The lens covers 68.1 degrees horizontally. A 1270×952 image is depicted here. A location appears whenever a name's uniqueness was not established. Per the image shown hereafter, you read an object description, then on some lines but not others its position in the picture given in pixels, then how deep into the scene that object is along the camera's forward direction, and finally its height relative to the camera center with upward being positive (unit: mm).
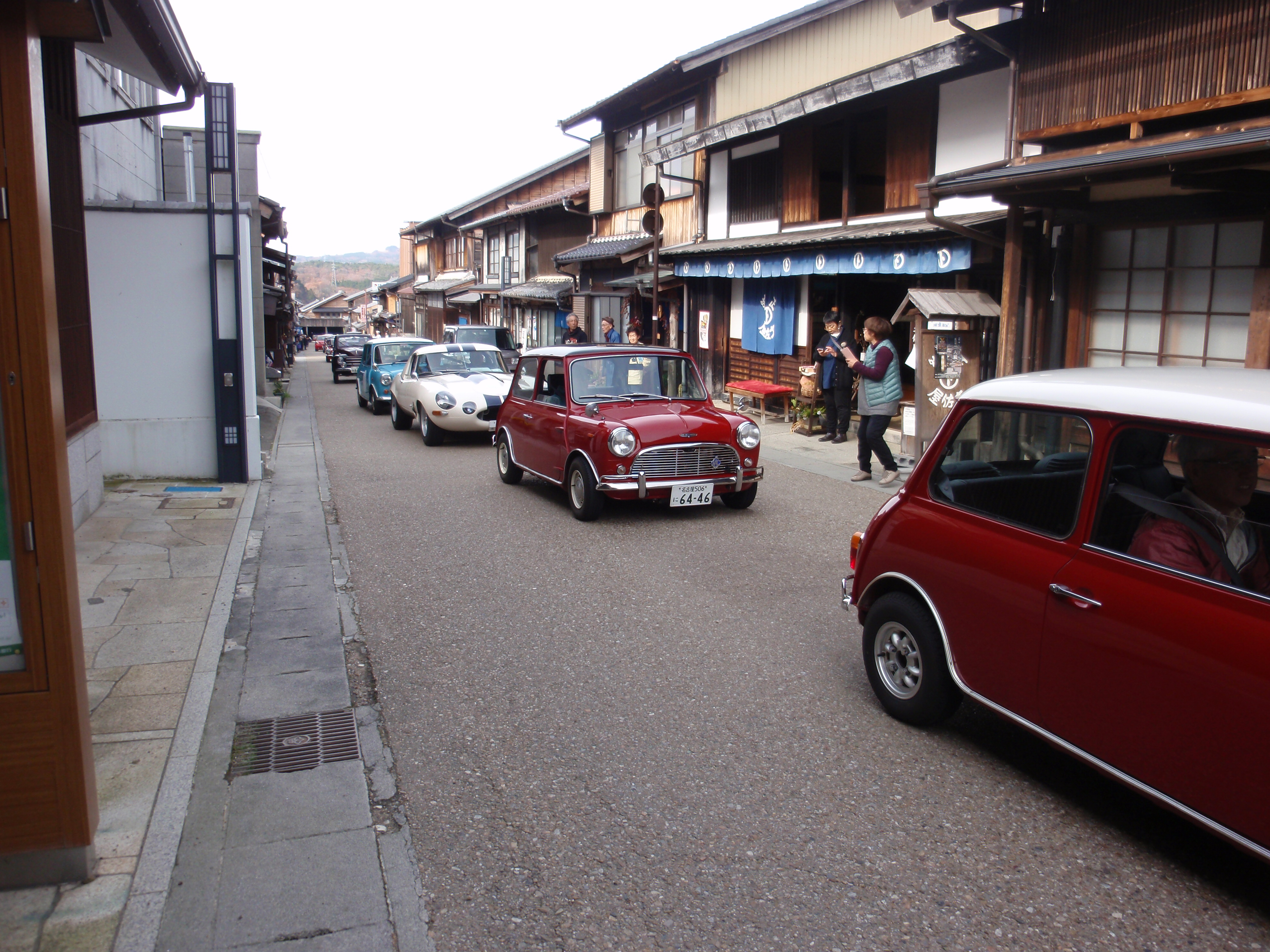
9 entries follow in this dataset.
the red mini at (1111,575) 2922 -814
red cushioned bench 15906 -825
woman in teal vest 10117 -422
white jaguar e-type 14008 -817
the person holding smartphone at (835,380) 12773 -515
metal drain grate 4066 -1840
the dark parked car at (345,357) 32000 -755
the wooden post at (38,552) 2746 -681
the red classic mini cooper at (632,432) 8383 -845
